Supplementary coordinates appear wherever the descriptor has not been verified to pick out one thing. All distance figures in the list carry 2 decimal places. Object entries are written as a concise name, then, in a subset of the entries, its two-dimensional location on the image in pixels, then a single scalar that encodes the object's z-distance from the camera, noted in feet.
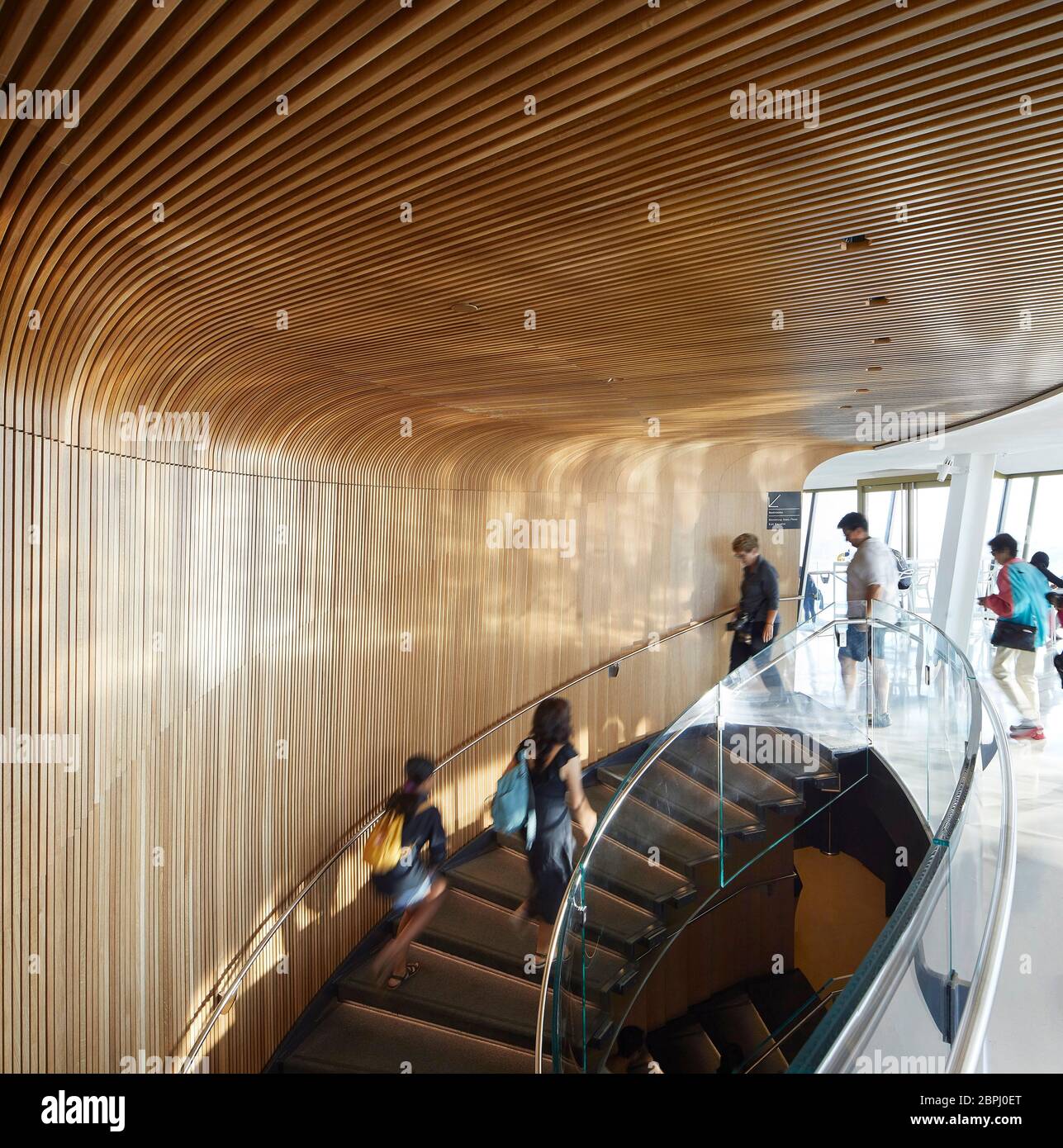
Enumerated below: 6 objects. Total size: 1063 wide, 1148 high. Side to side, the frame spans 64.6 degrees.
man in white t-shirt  22.93
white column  39.06
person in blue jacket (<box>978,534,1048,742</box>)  22.35
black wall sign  38.68
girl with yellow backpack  18.26
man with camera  29.01
